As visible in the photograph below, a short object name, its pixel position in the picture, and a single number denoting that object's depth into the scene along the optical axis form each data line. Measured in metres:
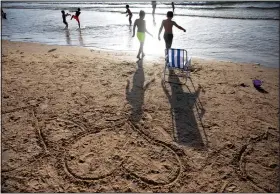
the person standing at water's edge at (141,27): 8.15
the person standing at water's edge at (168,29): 7.44
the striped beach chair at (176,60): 6.48
